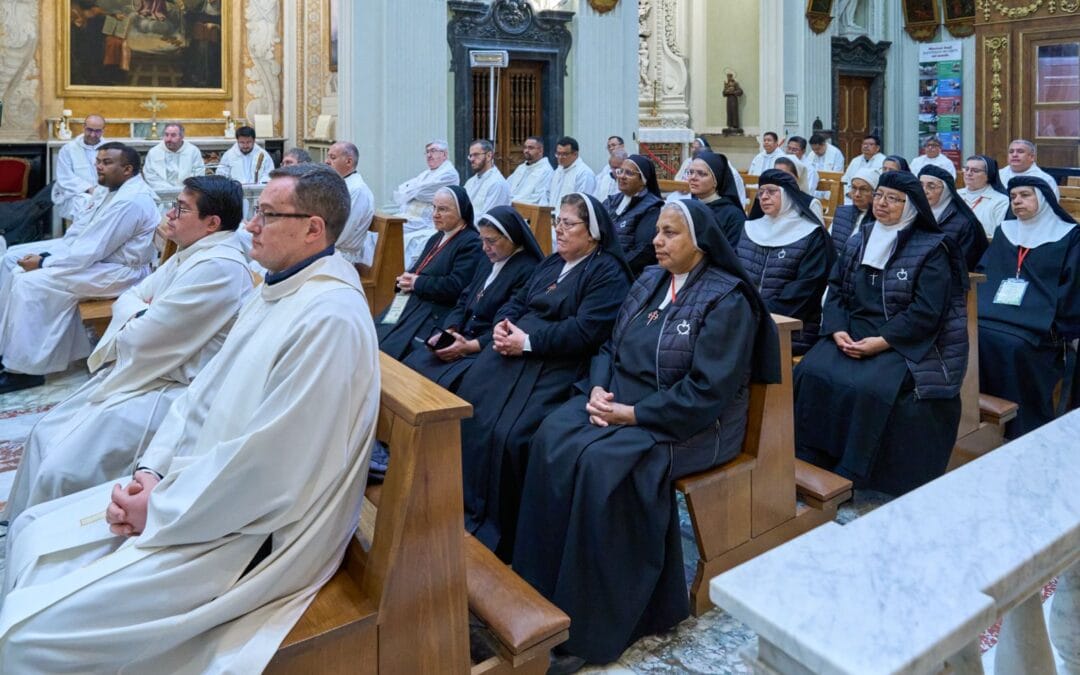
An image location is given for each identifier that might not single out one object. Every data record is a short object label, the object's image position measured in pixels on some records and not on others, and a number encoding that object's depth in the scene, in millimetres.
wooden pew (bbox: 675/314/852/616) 3221
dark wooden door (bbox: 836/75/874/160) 17328
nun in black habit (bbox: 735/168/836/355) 4879
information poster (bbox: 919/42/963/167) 16625
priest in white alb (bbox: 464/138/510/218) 9164
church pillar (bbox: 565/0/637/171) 12695
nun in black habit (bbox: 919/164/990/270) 5391
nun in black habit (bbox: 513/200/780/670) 2951
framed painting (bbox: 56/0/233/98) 12383
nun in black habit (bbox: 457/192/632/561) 3668
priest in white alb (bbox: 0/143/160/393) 5816
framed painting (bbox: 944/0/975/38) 16453
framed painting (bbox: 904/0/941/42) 17219
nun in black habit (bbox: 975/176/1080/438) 4875
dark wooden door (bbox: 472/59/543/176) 12703
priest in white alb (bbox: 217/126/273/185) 11438
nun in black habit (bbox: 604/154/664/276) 6035
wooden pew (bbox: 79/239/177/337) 5727
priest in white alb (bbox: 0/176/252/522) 3291
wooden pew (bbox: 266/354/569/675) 2131
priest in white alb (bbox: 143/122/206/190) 11023
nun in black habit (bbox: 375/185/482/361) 5320
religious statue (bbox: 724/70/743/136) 16172
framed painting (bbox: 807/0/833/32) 15898
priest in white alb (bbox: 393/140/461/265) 9102
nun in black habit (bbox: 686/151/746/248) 6000
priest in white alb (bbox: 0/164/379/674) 1992
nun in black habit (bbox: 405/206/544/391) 4496
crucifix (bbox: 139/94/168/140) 12957
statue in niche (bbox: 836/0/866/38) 16938
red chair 11133
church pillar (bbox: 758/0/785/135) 15643
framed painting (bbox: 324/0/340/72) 12360
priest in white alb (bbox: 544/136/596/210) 10188
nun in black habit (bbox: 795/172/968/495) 4121
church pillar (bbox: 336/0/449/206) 10992
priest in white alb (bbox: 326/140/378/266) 6844
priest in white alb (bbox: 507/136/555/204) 10578
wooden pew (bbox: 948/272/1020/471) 4387
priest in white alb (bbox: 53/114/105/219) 10336
